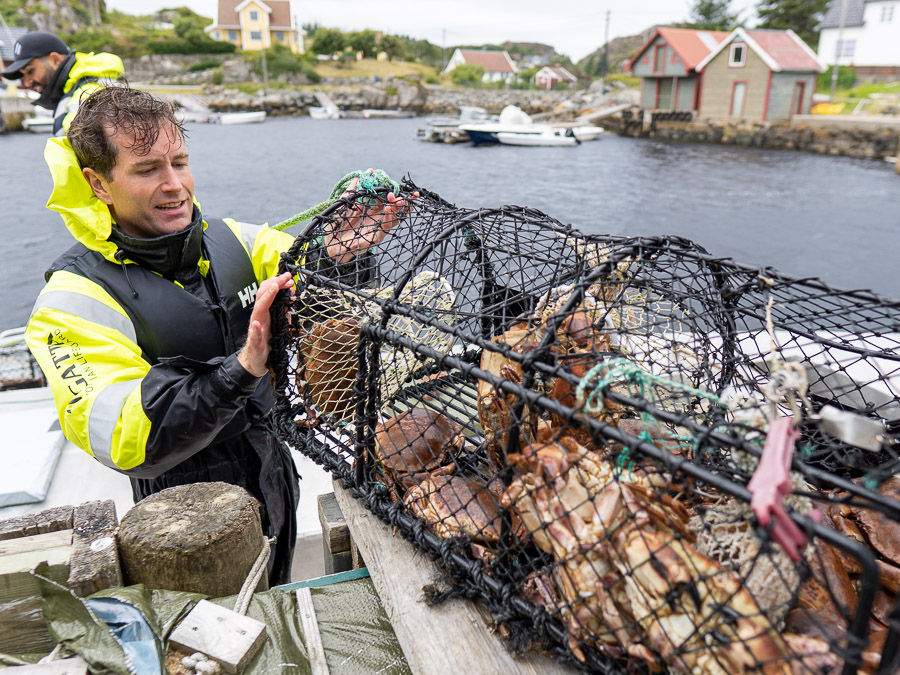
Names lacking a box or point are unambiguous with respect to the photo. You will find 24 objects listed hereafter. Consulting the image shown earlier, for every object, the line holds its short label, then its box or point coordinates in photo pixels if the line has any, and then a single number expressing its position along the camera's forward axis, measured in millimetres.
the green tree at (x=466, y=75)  68750
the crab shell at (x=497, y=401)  1584
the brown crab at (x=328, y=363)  2016
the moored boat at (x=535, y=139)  33609
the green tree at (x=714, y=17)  53750
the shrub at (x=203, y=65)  59250
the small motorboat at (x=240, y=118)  43625
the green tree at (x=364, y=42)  71125
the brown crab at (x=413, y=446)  1758
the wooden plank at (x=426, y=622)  1350
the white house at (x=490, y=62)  80125
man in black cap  4996
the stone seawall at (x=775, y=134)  26203
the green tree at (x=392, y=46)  73400
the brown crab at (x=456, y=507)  1499
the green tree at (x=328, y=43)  70375
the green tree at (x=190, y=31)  61344
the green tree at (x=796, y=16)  42906
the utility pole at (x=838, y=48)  36781
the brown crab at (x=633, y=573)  1003
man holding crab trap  1877
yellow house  70875
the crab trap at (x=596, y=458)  1001
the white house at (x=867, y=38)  39719
